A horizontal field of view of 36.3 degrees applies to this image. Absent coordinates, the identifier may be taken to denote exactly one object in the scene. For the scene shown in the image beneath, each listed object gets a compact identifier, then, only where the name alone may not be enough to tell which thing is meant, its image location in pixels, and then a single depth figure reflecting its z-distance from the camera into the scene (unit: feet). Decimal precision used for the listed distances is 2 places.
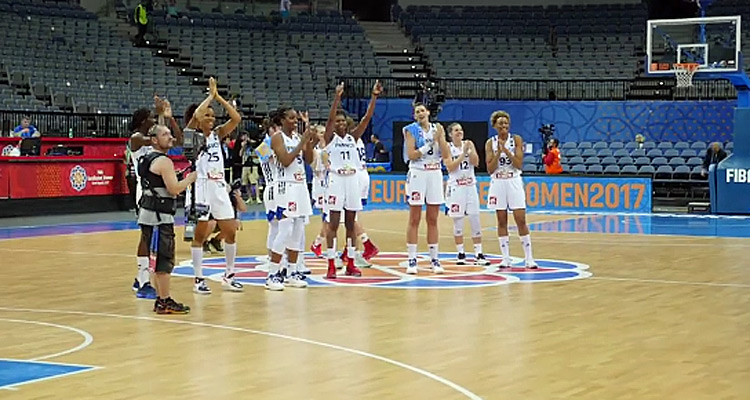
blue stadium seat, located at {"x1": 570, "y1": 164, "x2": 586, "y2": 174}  108.47
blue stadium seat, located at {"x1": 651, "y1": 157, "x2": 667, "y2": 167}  106.01
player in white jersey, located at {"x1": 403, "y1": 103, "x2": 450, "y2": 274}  46.50
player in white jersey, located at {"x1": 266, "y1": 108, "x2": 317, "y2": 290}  41.60
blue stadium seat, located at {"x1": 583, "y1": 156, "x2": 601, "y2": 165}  108.78
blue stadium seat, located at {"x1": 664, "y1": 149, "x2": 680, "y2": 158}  106.93
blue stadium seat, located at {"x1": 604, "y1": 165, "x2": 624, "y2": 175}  106.73
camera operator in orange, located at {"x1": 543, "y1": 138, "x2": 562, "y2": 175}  96.32
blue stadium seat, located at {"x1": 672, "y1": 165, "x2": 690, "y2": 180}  103.45
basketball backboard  88.94
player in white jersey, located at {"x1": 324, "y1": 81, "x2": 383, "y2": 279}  45.50
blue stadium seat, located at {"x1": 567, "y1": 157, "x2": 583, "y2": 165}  109.50
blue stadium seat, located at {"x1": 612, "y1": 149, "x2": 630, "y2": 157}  108.78
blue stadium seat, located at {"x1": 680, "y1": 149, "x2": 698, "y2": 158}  106.42
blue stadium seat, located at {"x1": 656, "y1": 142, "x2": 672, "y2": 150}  109.09
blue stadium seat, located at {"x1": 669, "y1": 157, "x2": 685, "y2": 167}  104.99
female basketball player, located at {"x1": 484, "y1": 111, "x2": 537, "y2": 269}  48.60
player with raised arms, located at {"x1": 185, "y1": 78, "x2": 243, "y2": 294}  40.70
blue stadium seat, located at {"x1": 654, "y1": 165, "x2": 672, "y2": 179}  104.22
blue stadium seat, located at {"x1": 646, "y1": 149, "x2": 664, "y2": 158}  107.55
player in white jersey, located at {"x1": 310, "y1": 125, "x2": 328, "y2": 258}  47.42
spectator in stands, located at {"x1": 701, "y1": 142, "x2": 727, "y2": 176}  91.86
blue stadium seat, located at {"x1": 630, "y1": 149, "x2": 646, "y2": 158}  108.06
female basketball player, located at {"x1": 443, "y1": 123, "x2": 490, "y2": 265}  52.54
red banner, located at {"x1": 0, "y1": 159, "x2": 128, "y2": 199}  80.74
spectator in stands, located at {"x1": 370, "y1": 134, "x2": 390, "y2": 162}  110.11
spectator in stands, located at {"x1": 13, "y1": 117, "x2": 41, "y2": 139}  84.62
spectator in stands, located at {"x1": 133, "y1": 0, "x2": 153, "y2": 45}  128.36
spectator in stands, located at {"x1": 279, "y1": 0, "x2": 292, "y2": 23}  140.87
